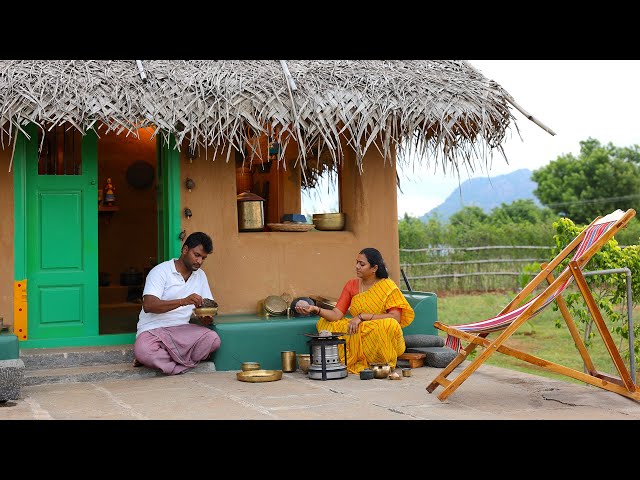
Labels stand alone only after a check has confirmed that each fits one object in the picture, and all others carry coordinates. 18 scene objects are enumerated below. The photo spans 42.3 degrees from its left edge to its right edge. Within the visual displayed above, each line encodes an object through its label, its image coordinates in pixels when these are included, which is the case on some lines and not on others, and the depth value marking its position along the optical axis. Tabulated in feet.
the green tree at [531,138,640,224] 85.56
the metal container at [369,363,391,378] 20.31
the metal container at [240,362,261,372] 20.59
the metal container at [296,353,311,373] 21.01
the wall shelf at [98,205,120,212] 32.40
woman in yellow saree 20.79
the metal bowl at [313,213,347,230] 25.73
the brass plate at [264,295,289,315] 23.56
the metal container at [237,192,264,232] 24.88
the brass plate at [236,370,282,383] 19.84
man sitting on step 20.63
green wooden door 22.45
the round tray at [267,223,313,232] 24.99
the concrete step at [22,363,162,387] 19.92
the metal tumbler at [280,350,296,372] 21.45
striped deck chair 15.97
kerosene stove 20.11
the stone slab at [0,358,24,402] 17.19
